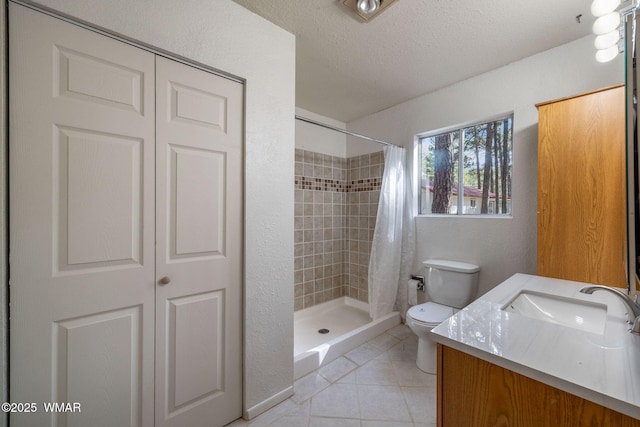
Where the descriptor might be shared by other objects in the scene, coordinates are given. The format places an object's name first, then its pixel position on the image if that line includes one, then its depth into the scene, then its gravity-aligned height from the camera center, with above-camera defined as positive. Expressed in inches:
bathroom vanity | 23.4 -15.8
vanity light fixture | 46.4 +35.9
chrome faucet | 32.3 -12.8
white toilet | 73.2 -26.5
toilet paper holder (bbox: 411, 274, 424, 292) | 93.3 -24.9
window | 79.3 +15.9
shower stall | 106.7 -12.2
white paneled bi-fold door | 36.5 -3.5
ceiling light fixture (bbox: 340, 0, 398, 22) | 52.4 +43.6
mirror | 25.1 +8.0
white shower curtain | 95.4 -7.9
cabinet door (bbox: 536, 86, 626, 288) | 51.7 +5.8
